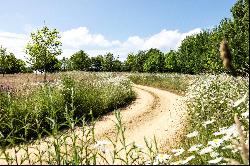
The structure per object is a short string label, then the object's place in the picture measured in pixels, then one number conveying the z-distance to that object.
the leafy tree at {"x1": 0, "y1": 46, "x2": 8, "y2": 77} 27.88
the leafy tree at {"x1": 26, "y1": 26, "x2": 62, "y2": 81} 16.99
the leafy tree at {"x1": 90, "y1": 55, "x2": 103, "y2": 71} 64.65
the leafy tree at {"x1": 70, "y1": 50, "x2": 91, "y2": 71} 56.92
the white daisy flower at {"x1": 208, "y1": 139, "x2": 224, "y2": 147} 2.52
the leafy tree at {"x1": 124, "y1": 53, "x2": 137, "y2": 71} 58.71
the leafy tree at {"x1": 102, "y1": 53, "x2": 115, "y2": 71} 59.84
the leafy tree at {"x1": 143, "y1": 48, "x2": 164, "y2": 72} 49.15
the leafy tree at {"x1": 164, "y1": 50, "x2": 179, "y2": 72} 44.63
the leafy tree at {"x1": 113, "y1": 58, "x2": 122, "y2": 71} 60.77
